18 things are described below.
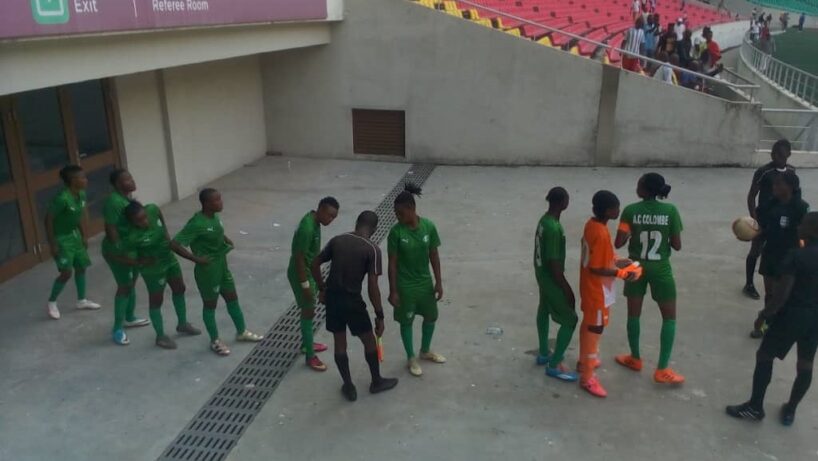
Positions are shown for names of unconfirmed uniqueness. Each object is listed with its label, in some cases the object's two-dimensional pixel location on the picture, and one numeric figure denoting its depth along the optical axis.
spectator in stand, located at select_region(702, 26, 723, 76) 13.73
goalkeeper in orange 4.40
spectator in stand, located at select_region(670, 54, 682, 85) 13.01
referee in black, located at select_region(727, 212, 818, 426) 4.00
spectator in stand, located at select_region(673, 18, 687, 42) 13.75
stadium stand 12.46
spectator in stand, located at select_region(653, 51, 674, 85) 11.27
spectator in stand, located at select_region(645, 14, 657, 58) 13.72
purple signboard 5.05
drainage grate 4.25
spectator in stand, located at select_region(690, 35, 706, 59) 14.46
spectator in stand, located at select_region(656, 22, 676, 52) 13.26
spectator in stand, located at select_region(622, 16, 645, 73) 13.39
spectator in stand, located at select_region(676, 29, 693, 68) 13.09
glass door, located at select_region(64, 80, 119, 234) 7.77
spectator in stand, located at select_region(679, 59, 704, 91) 12.06
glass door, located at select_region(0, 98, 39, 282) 6.77
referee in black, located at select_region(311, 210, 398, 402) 4.32
